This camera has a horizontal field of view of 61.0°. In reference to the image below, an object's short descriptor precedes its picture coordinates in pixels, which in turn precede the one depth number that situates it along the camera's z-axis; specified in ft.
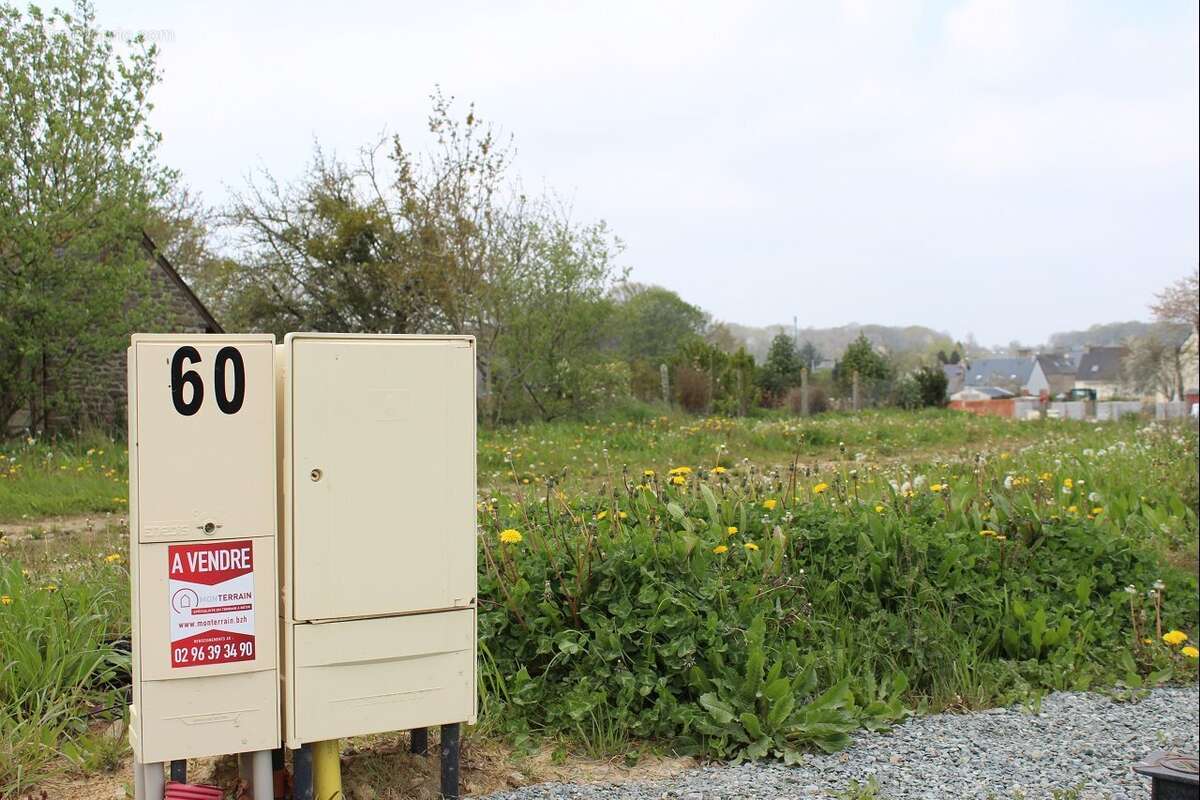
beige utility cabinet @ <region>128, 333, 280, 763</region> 8.22
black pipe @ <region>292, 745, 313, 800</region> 8.91
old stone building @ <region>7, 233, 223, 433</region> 46.06
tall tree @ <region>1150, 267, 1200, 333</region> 101.61
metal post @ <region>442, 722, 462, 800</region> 9.57
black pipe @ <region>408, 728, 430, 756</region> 10.55
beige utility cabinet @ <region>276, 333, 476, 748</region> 8.60
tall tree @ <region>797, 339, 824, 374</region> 160.06
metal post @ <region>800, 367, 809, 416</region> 76.92
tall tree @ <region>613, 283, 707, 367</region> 123.75
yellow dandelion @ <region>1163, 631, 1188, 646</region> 14.90
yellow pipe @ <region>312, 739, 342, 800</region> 9.24
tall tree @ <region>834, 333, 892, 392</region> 101.50
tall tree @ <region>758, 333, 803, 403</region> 99.91
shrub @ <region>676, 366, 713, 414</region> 75.87
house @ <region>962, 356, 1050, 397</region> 216.74
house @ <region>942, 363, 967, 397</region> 212.84
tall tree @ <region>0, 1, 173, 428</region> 40.93
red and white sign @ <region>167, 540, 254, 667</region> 8.39
